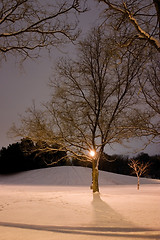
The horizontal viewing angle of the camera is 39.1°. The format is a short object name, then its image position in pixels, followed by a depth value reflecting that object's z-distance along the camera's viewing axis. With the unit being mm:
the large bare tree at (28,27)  5565
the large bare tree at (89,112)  12102
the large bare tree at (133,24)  4422
